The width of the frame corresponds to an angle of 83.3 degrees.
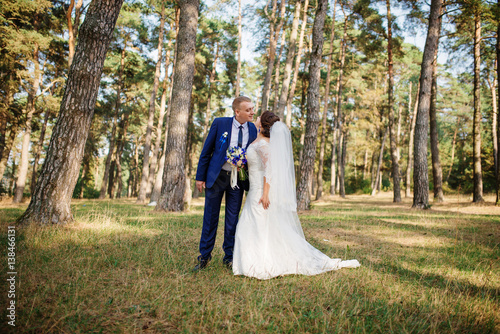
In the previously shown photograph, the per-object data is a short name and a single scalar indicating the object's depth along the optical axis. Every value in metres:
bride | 3.87
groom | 4.03
